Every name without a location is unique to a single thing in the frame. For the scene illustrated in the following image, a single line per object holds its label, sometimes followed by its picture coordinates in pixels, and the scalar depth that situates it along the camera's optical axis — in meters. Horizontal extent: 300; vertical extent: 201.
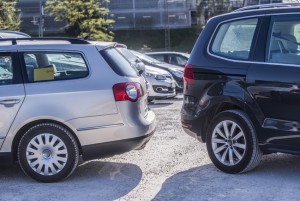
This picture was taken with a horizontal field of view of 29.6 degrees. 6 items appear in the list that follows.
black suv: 5.99
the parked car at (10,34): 10.90
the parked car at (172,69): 16.33
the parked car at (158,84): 14.34
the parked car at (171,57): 18.80
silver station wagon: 6.20
